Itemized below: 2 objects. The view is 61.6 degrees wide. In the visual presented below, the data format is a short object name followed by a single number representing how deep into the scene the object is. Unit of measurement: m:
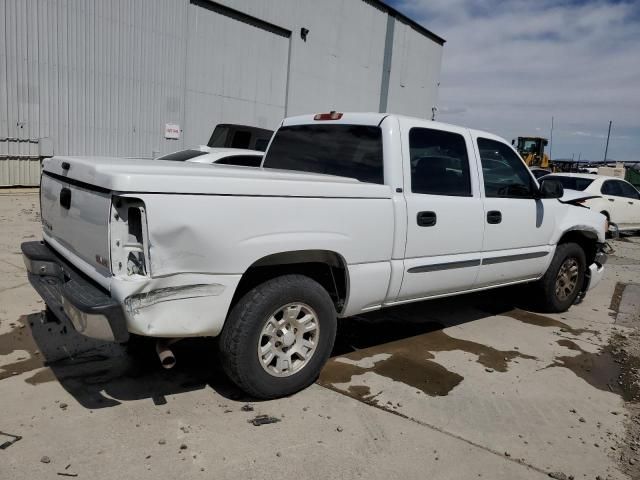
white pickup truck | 2.86
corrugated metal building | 12.69
